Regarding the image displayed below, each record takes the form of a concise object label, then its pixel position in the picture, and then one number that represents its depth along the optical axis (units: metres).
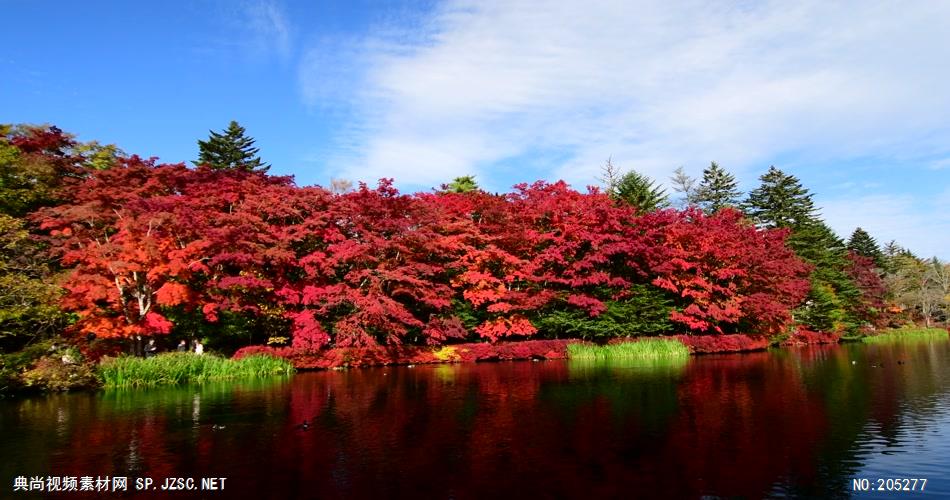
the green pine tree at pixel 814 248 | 43.66
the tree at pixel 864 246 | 64.13
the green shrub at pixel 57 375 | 18.58
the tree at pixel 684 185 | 60.47
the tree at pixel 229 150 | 50.76
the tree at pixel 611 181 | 51.36
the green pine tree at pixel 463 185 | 50.41
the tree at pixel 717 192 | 60.12
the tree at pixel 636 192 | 46.39
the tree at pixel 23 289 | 17.66
